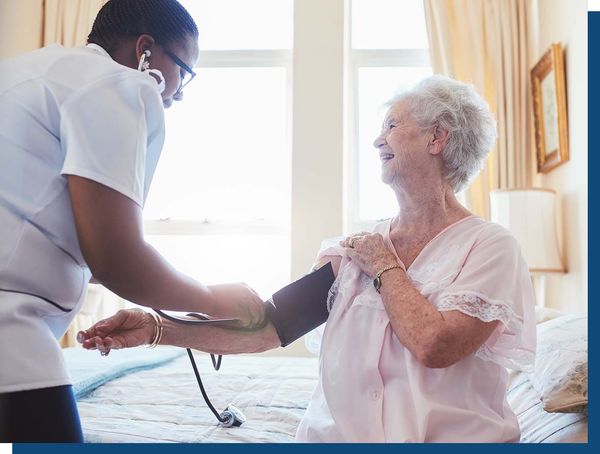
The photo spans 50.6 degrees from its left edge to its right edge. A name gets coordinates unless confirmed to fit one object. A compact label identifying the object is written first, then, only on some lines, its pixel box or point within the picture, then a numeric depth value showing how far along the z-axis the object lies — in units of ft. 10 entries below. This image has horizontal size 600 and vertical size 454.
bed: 4.15
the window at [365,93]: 10.08
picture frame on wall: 8.87
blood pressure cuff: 4.22
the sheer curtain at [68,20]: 7.86
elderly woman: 3.36
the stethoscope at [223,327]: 4.05
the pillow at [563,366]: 4.17
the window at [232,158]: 10.32
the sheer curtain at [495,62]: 10.49
